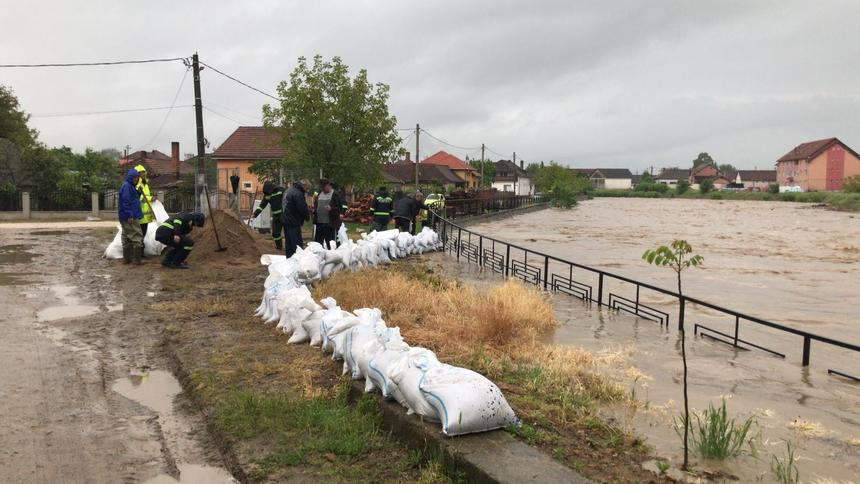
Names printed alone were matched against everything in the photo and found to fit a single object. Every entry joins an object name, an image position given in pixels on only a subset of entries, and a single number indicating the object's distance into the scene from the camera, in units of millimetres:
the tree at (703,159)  168675
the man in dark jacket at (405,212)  15875
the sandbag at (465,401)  3750
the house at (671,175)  155625
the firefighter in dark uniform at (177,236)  10953
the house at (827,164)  97188
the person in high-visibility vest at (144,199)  11567
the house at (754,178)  140000
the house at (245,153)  42594
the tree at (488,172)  93250
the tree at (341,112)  28109
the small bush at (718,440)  4004
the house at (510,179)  107425
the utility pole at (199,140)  18219
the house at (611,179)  151750
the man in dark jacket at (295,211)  10992
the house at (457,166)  94312
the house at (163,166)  46875
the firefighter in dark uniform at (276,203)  13234
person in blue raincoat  11078
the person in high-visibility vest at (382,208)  15477
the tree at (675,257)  3815
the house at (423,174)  72731
